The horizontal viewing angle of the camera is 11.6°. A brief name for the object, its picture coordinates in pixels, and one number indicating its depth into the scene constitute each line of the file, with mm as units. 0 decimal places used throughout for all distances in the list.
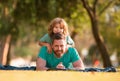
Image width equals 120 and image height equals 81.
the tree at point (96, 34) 27175
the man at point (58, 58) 9521
